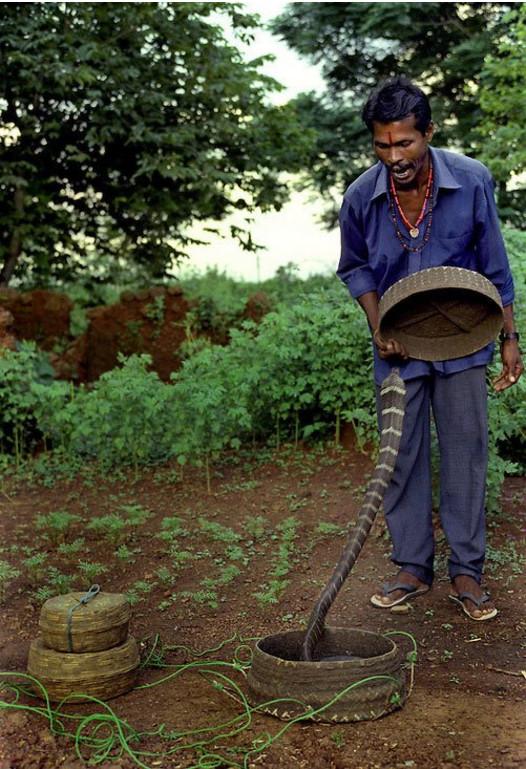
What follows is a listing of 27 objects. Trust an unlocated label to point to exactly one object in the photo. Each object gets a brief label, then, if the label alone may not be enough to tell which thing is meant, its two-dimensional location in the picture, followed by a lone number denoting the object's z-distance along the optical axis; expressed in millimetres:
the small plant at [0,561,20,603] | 5070
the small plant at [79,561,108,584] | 5129
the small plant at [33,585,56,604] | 4832
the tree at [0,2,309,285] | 11039
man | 4086
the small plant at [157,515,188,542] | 5777
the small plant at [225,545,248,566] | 5325
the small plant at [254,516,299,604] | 4652
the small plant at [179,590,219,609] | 4680
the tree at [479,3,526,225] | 12688
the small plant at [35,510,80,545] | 5949
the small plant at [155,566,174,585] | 5012
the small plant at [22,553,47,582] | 5215
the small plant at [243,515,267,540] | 5772
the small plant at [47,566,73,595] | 4971
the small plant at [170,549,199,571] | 5309
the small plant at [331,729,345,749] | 3072
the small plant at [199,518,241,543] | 5656
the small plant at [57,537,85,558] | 5590
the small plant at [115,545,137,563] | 5461
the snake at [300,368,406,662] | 3451
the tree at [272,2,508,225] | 16406
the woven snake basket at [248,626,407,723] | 3221
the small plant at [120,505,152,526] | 6113
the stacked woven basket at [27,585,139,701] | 3559
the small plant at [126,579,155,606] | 4770
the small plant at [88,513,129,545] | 5848
